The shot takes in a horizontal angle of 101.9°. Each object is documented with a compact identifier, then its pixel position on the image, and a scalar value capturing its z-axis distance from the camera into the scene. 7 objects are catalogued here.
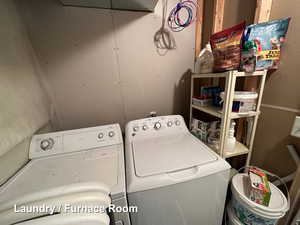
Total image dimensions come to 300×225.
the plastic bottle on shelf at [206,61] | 1.02
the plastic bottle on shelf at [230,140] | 0.96
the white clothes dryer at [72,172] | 0.44
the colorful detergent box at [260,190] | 0.75
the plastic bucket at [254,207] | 0.74
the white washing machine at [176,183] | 0.64
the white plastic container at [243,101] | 0.85
